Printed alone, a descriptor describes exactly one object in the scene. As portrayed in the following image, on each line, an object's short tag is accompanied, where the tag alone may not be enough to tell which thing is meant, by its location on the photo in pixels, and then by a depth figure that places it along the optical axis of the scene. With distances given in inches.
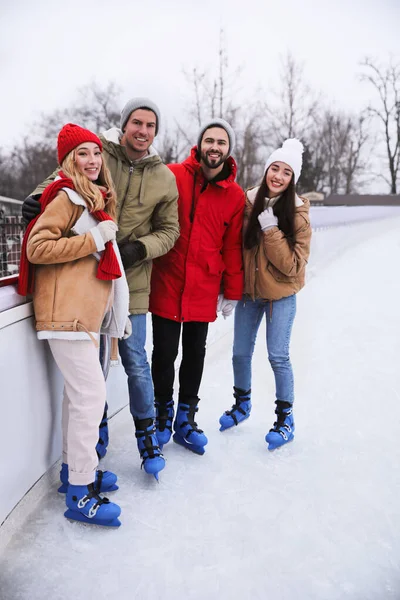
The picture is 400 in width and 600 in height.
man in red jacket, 104.5
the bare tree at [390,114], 1643.7
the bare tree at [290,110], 1080.8
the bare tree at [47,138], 1181.7
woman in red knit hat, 77.0
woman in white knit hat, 106.3
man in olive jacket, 92.5
